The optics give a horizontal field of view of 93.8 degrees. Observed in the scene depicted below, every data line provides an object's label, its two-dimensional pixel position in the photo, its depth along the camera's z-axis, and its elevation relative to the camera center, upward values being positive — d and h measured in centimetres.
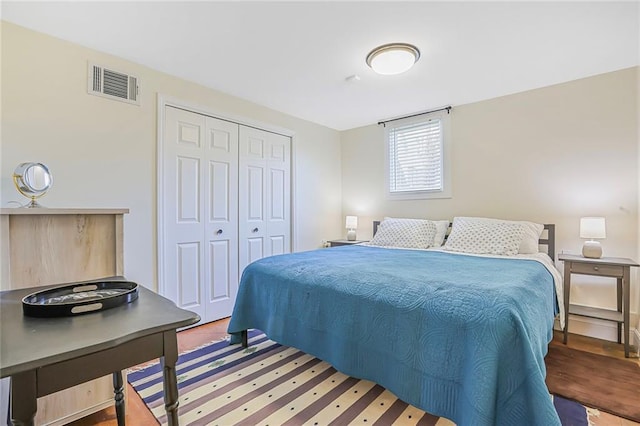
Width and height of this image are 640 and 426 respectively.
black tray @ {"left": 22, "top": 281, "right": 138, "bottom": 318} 87 -29
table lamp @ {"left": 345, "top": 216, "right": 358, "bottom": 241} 424 -19
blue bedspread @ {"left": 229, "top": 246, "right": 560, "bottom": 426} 119 -58
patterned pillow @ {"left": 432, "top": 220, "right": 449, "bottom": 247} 334 -22
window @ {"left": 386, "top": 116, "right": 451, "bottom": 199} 369 +70
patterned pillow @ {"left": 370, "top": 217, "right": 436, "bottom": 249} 328 -24
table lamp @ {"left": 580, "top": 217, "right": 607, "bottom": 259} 248 -17
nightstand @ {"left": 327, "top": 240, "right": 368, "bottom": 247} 407 -41
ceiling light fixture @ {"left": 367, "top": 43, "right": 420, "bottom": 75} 228 +122
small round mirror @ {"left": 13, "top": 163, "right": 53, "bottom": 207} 166 +19
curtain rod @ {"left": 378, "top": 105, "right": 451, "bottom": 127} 358 +126
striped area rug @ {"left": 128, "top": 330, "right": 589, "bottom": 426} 161 -110
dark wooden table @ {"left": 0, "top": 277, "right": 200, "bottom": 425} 68 -32
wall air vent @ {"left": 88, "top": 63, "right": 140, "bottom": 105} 235 +105
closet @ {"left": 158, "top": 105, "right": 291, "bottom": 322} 281 +8
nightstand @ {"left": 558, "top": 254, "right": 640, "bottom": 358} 231 -53
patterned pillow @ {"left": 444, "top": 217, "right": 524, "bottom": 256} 271 -23
